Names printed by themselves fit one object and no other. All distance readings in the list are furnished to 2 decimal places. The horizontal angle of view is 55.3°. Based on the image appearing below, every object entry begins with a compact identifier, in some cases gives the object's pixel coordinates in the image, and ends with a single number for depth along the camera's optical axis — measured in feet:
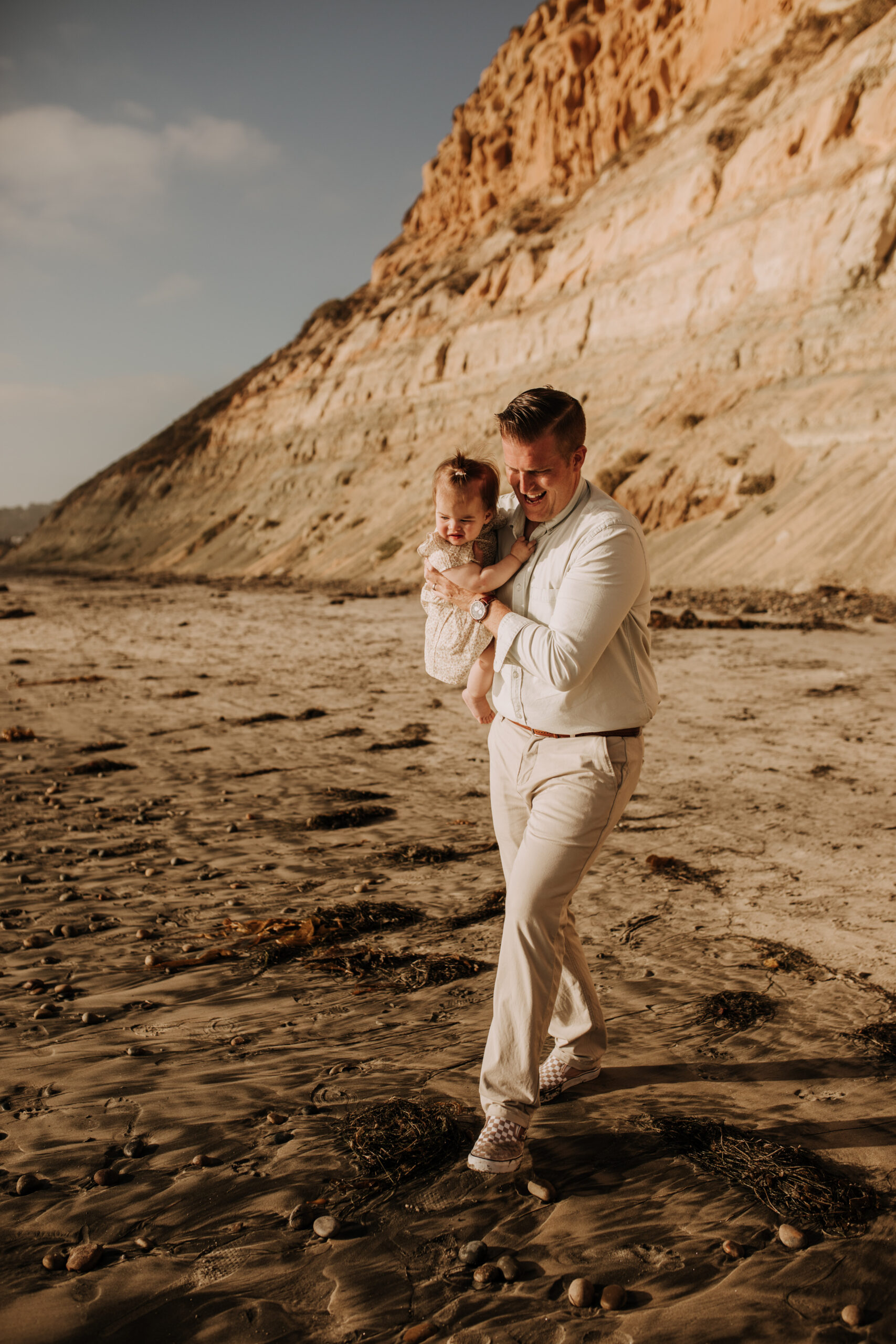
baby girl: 9.75
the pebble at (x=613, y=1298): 7.70
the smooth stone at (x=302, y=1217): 8.64
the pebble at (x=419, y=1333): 7.39
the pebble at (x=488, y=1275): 8.03
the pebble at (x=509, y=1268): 8.03
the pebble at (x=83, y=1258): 7.98
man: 8.75
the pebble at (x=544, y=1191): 9.04
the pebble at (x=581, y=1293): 7.73
